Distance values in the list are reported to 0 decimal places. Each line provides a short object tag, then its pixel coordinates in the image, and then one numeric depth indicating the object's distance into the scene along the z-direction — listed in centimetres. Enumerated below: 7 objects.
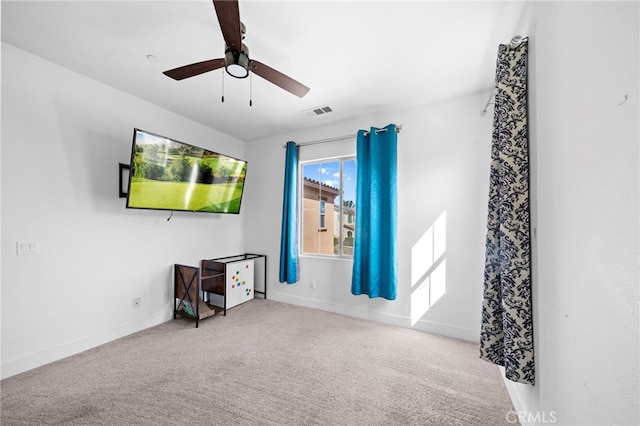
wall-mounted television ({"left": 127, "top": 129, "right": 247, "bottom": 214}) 242
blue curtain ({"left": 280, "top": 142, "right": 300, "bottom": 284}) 351
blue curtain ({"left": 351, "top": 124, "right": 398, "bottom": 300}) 286
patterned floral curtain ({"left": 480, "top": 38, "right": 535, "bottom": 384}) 136
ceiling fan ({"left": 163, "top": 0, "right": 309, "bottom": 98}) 127
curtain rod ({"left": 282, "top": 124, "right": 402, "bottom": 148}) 299
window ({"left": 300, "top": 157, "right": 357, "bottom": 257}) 342
